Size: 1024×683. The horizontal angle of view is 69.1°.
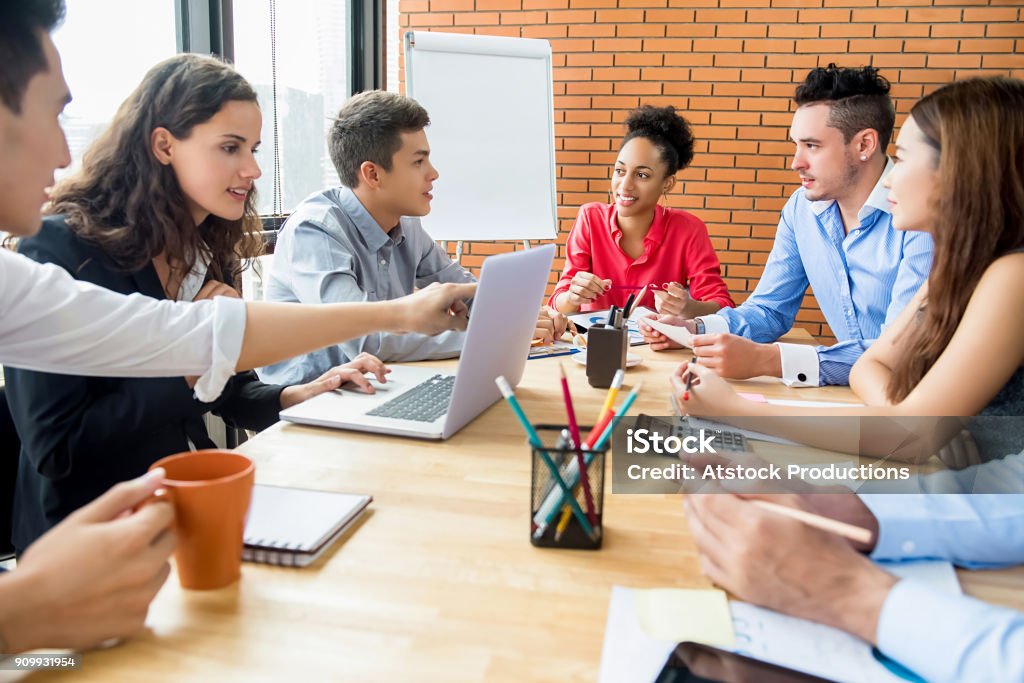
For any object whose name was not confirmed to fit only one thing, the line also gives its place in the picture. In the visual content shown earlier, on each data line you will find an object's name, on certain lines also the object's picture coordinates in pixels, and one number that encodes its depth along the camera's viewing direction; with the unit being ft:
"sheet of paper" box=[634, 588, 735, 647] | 2.14
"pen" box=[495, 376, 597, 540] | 2.57
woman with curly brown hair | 4.07
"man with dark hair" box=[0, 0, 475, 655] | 1.95
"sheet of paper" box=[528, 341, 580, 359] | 6.08
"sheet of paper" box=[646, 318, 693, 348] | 6.37
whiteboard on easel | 11.91
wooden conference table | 1.99
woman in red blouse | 10.21
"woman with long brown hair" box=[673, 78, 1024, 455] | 3.74
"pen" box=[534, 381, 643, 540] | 2.63
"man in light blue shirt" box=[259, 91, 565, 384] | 6.31
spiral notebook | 2.51
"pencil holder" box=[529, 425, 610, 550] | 2.61
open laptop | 3.76
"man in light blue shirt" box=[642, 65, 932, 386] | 7.33
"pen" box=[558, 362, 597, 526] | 2.58
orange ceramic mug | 2.17
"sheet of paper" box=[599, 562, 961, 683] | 2.00
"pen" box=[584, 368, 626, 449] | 2.79
